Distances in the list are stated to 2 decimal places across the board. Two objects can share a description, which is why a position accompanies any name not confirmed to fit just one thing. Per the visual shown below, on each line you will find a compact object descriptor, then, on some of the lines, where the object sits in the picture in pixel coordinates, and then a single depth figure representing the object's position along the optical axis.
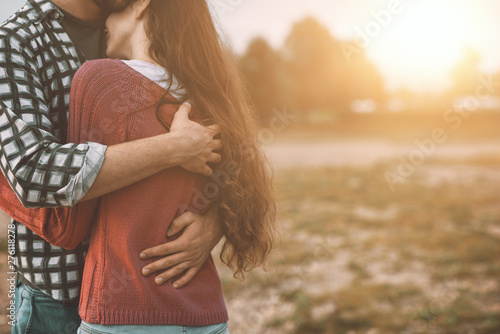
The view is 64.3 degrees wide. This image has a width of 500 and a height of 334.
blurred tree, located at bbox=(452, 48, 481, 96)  27.88
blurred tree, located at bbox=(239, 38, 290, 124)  28.84
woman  1.22
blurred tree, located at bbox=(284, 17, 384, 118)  30.47
